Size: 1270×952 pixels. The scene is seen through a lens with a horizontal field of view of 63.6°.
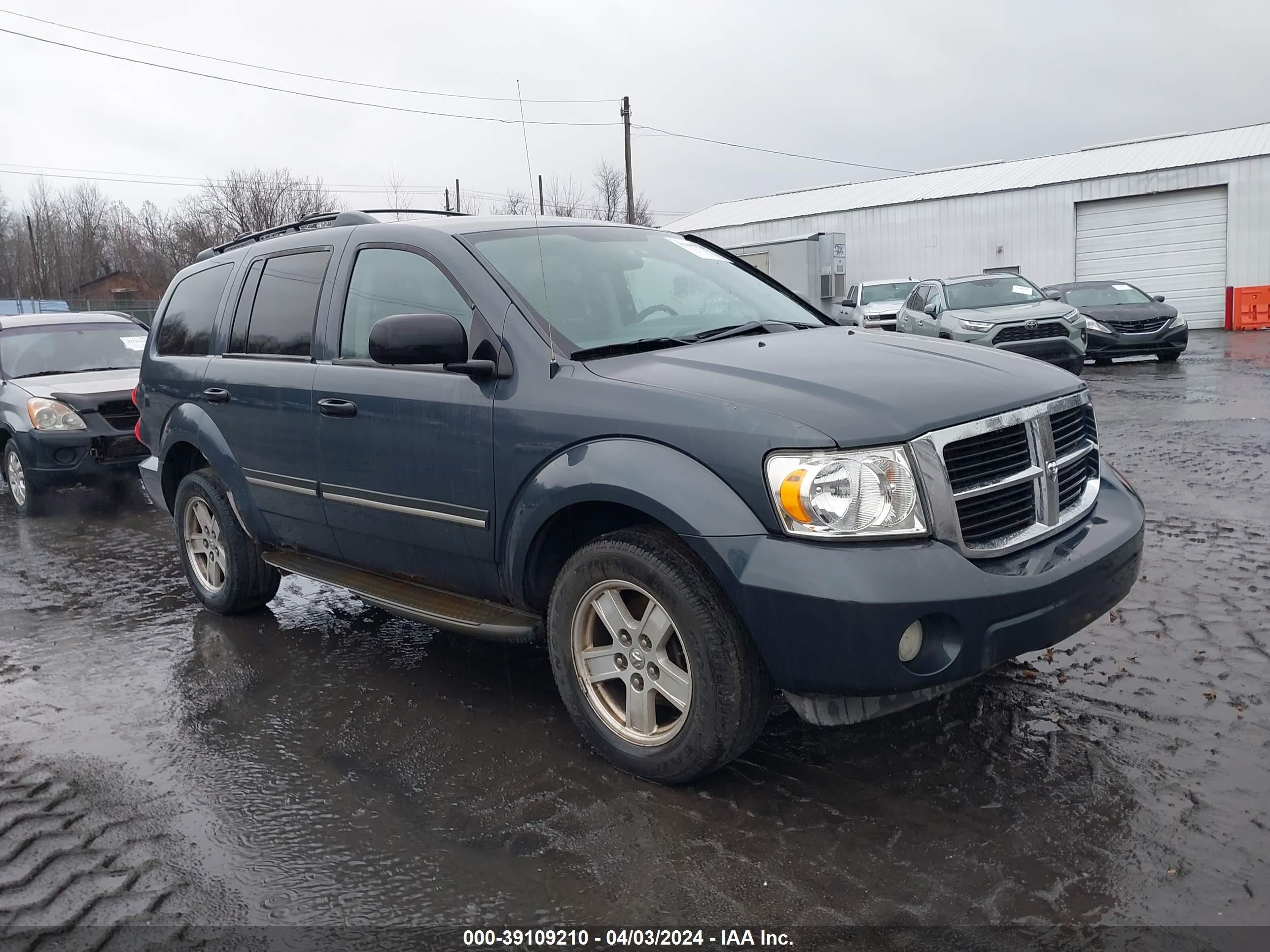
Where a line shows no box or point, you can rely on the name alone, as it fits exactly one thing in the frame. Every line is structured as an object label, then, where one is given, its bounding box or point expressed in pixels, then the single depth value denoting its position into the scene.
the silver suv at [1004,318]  14.71
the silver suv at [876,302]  22.12
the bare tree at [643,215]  54.13
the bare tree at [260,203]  49.97
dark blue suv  2.87
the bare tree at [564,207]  48.44
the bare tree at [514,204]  41.84
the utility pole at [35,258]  72.00
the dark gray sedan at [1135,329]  16.92
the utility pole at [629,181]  32.41
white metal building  26.36
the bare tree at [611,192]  61.53
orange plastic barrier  25.34
